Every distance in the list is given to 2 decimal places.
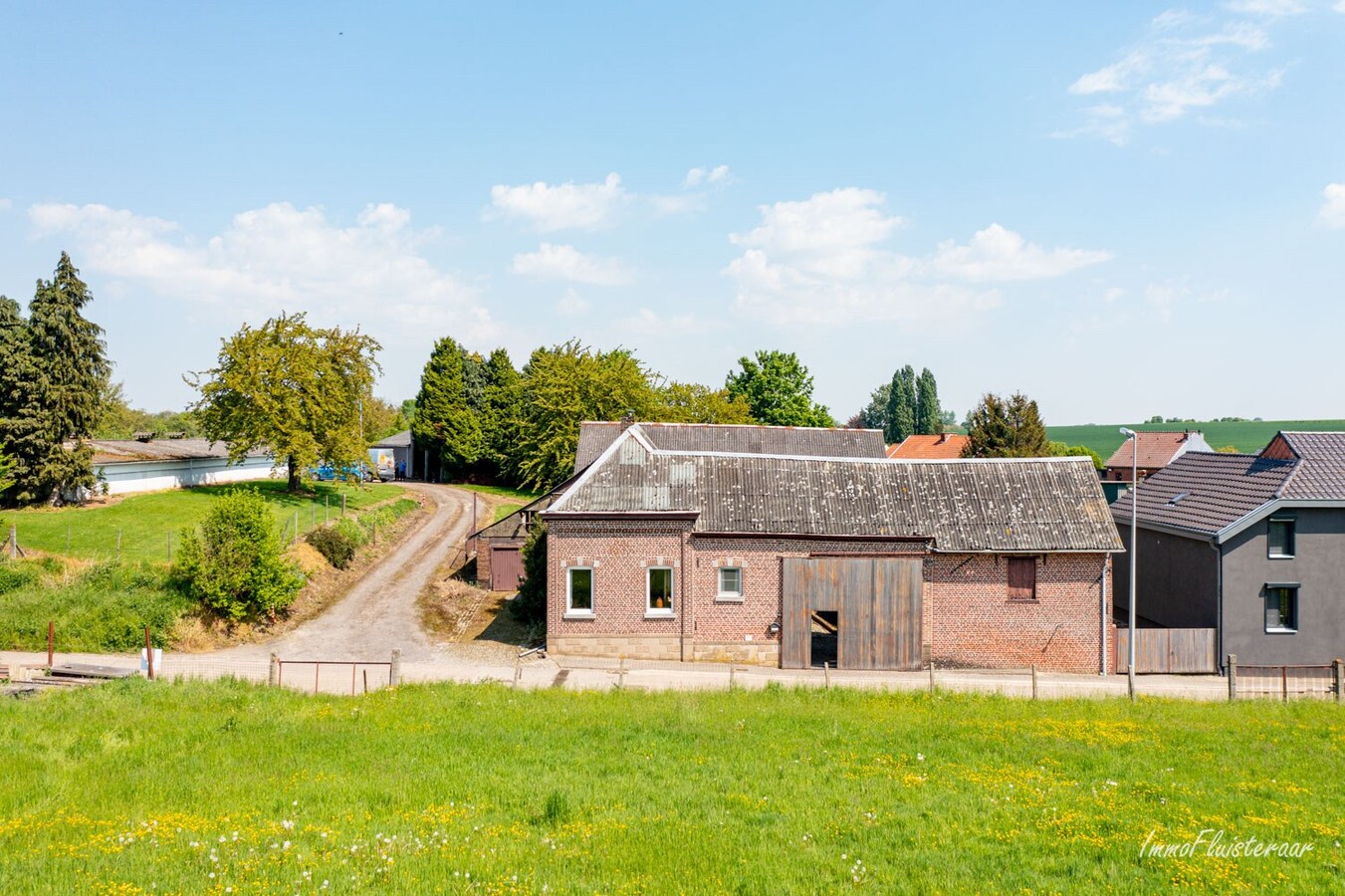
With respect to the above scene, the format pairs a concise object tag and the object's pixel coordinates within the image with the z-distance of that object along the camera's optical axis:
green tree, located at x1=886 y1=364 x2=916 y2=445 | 146.38
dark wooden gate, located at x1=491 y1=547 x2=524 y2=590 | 37.94
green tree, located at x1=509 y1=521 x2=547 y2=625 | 31.69
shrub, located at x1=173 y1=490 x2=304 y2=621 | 28.67
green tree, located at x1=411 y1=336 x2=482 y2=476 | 78.88
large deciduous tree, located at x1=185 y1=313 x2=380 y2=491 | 49.16
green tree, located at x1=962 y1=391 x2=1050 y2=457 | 62.75
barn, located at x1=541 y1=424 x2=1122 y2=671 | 27.42
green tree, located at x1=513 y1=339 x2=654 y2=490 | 64.62
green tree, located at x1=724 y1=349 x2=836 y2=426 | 81.38
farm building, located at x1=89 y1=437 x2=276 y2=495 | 47.22
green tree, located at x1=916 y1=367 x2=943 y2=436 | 149.75
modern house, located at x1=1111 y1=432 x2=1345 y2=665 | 28.67
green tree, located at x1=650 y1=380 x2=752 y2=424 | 66.40
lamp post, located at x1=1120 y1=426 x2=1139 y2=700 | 25.06
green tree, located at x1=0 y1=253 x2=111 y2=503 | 40.34
